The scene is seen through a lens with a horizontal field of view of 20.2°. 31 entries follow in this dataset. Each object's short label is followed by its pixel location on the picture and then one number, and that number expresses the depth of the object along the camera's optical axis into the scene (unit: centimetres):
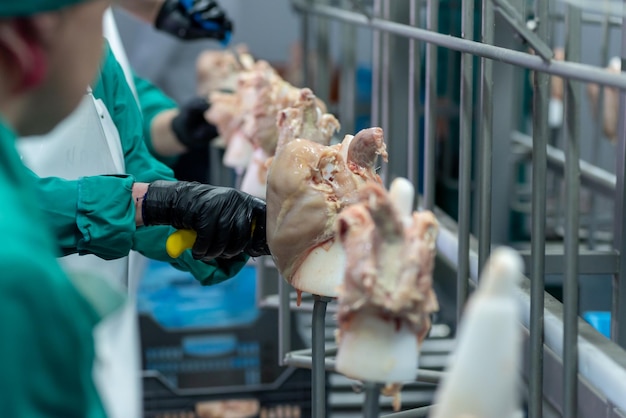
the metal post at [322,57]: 725
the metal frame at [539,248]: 296
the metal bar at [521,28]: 284
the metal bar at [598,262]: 387
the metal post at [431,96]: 437
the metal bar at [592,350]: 284
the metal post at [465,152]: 378
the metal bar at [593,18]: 607
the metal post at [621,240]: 350
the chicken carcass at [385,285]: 194
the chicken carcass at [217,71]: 687
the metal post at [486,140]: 356
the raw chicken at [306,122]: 340
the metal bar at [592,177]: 531
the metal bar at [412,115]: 463
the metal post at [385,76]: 528
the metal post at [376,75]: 540
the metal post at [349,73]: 713
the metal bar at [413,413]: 335
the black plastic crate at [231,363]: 559
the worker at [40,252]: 147
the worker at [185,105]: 594
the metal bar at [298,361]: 397
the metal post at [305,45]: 755
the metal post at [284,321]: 426
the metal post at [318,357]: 296
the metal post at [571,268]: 302
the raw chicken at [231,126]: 531
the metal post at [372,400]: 212
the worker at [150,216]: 311
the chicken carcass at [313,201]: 278
